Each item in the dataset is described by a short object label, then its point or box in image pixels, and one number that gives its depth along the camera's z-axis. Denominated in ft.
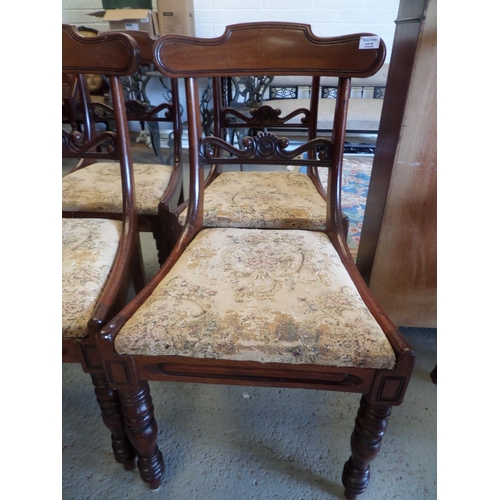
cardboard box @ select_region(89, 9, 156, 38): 8.11
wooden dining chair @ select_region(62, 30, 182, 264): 3.62
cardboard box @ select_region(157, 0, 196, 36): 8.20
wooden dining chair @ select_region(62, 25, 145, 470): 2.22
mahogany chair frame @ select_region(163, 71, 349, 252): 4.17
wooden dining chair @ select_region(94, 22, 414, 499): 1.95
